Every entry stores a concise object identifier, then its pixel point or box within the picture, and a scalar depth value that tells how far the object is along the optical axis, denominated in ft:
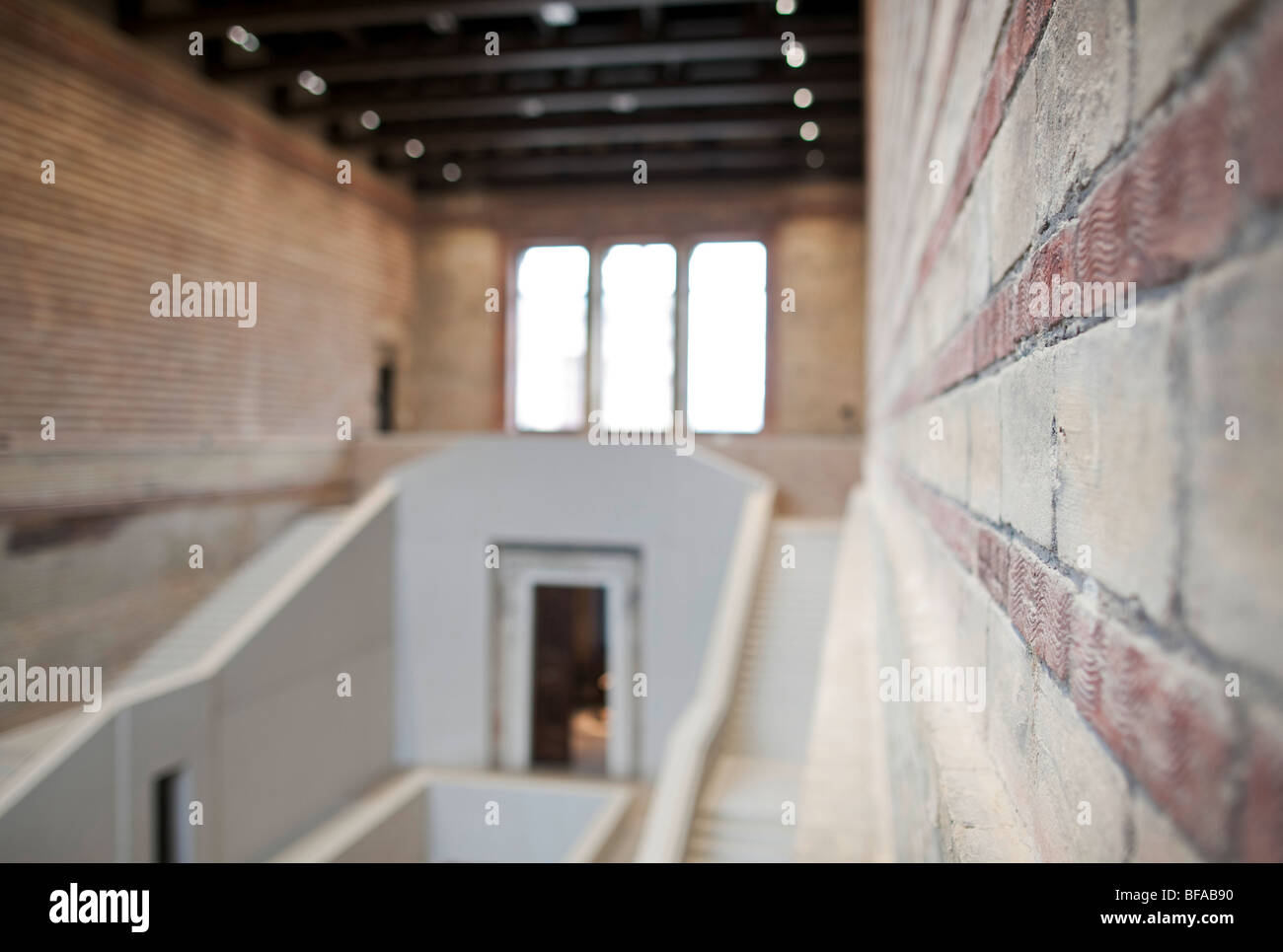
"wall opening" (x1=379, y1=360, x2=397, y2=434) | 52.44
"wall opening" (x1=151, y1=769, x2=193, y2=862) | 25.70
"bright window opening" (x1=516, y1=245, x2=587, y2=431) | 54.03
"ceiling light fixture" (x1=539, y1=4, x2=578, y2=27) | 32.35
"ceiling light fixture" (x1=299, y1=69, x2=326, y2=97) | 37.70
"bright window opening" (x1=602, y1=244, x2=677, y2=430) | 53.06
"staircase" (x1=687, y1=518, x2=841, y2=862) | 22.35
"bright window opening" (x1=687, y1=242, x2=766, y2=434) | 52.31
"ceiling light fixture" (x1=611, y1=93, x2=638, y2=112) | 39.34
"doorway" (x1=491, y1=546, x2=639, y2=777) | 36.19
